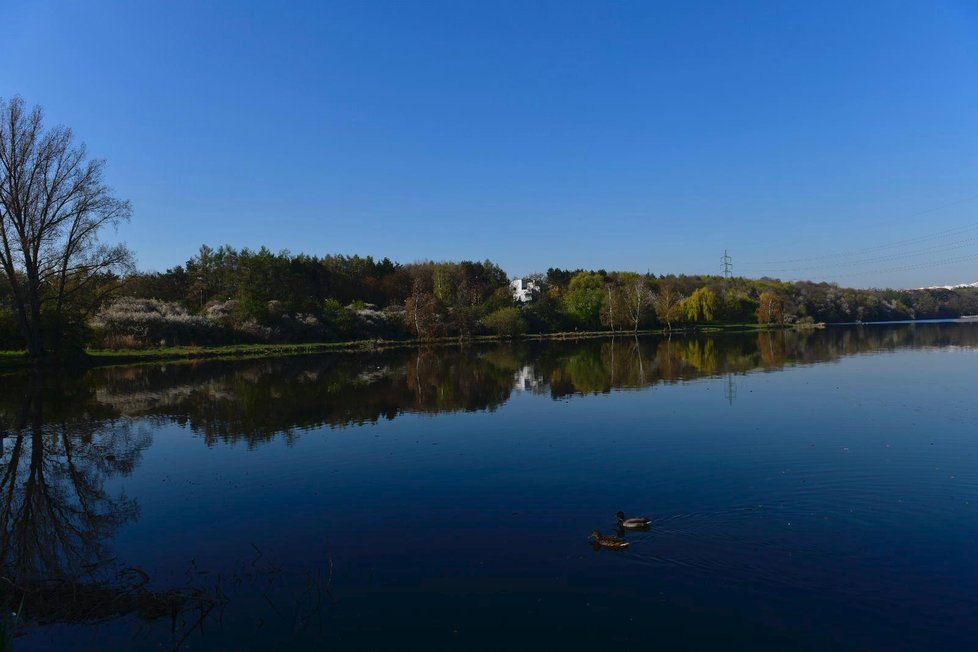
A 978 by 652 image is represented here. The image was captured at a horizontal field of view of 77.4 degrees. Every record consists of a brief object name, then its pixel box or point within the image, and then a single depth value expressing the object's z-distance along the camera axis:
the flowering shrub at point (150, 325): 50.31
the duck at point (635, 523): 9.04
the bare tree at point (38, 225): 35.75
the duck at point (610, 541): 8.46
